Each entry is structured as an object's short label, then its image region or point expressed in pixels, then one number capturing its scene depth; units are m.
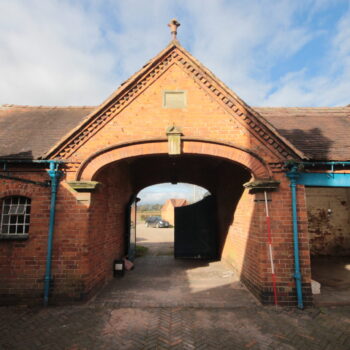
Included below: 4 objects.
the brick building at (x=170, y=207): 48.91
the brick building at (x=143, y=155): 5.98
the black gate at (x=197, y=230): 12.10
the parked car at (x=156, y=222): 37.16
